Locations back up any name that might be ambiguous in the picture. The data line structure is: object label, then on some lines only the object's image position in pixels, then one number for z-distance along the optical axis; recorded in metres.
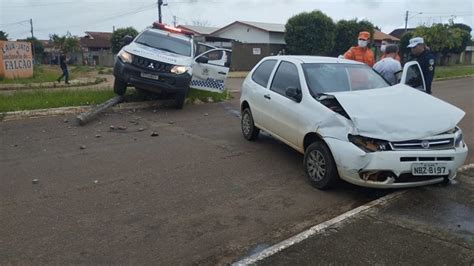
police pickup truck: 10.87
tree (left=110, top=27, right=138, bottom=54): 41.72
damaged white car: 4.86
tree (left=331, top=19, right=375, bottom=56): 37.53
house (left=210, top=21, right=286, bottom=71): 34.47
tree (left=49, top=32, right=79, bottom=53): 55.94
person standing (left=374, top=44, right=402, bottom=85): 7.34
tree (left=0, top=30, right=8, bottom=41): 59.66
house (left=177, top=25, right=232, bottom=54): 39.16
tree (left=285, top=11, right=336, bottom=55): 34.22
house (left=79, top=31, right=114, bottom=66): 53.42
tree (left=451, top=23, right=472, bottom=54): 50.91
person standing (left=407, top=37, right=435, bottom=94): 7.65
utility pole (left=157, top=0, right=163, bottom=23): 42.41
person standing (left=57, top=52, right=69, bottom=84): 20.46
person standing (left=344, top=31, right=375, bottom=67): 8.83
